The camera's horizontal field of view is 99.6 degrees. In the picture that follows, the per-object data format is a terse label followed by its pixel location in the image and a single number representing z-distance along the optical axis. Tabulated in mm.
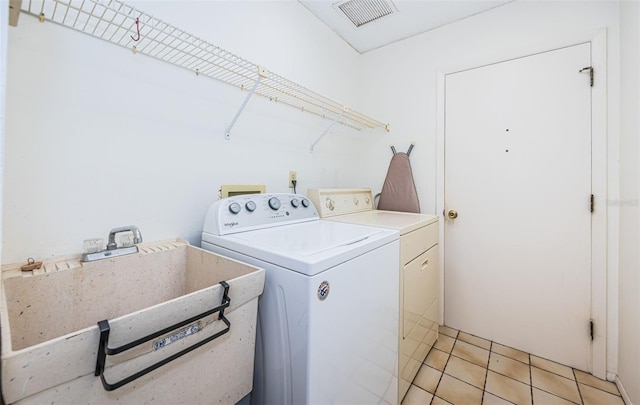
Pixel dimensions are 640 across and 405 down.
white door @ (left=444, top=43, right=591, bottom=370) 1742
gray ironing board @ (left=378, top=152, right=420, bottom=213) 2273
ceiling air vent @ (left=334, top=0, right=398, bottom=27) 1938
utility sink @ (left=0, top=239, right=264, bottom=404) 546
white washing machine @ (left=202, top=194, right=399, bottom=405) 868
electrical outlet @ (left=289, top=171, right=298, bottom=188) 1925
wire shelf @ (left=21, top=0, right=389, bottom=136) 953
